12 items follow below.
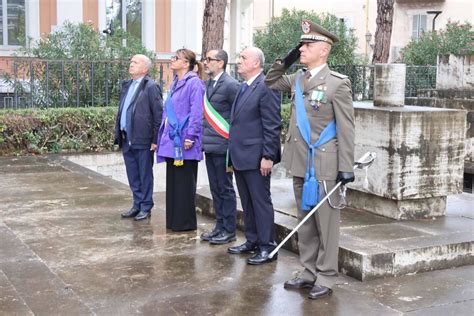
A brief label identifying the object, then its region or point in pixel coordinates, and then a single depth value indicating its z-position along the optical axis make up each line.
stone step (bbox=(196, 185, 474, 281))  6.01
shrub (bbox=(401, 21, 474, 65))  19.06
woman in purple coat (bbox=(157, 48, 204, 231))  7.18
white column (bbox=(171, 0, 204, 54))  20.72
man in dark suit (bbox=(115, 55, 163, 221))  7.91
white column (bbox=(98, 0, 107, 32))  19.86
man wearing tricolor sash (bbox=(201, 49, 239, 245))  6.82
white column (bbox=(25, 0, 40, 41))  19.17
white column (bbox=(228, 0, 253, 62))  25.23
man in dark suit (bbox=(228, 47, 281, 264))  6.24
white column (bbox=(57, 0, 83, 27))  19.27
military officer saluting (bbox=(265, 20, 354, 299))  5.41
